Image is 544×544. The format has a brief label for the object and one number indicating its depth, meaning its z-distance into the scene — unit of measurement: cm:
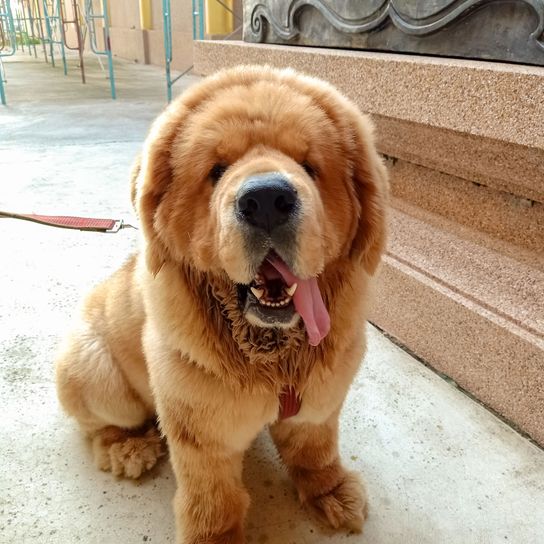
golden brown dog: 113
